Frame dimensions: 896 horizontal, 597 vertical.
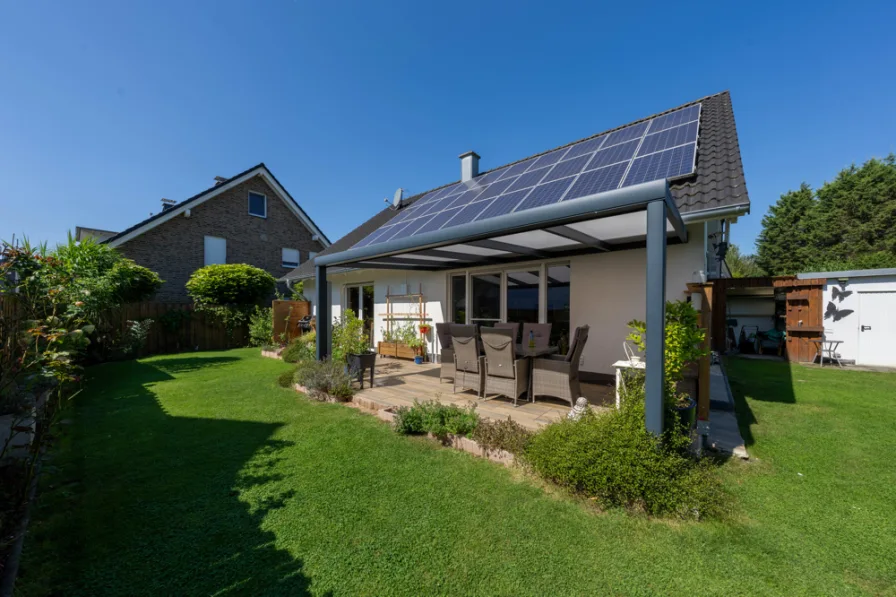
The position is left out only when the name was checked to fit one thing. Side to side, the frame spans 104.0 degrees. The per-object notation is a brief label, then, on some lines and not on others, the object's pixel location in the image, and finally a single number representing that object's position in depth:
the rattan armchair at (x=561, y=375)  4.83
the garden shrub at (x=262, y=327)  12.79
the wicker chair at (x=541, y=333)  6.33
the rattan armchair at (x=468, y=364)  5.60
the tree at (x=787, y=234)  26.66
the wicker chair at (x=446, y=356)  6.57
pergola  2.96
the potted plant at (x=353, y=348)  6.48
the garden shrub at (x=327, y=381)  5.92
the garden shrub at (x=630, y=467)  2.70
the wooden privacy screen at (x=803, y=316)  9.78
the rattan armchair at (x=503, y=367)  5.08
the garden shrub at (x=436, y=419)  4.04
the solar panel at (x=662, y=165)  5.20
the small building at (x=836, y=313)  9.01
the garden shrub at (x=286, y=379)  7.19
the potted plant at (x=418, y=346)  9.43
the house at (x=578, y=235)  4.61
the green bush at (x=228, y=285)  14.08
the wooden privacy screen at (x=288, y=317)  12.55
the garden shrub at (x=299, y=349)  8.95
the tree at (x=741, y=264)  34.22
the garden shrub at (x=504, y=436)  3.56
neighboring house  15.30
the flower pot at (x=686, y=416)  3.26
